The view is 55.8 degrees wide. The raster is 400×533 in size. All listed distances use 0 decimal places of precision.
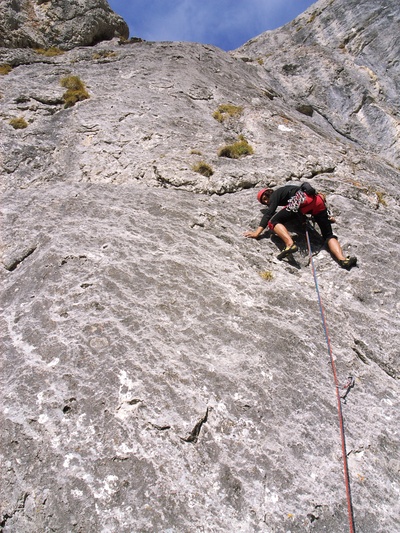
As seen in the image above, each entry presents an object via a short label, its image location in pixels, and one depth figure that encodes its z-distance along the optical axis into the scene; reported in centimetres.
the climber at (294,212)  781
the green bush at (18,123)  1105
